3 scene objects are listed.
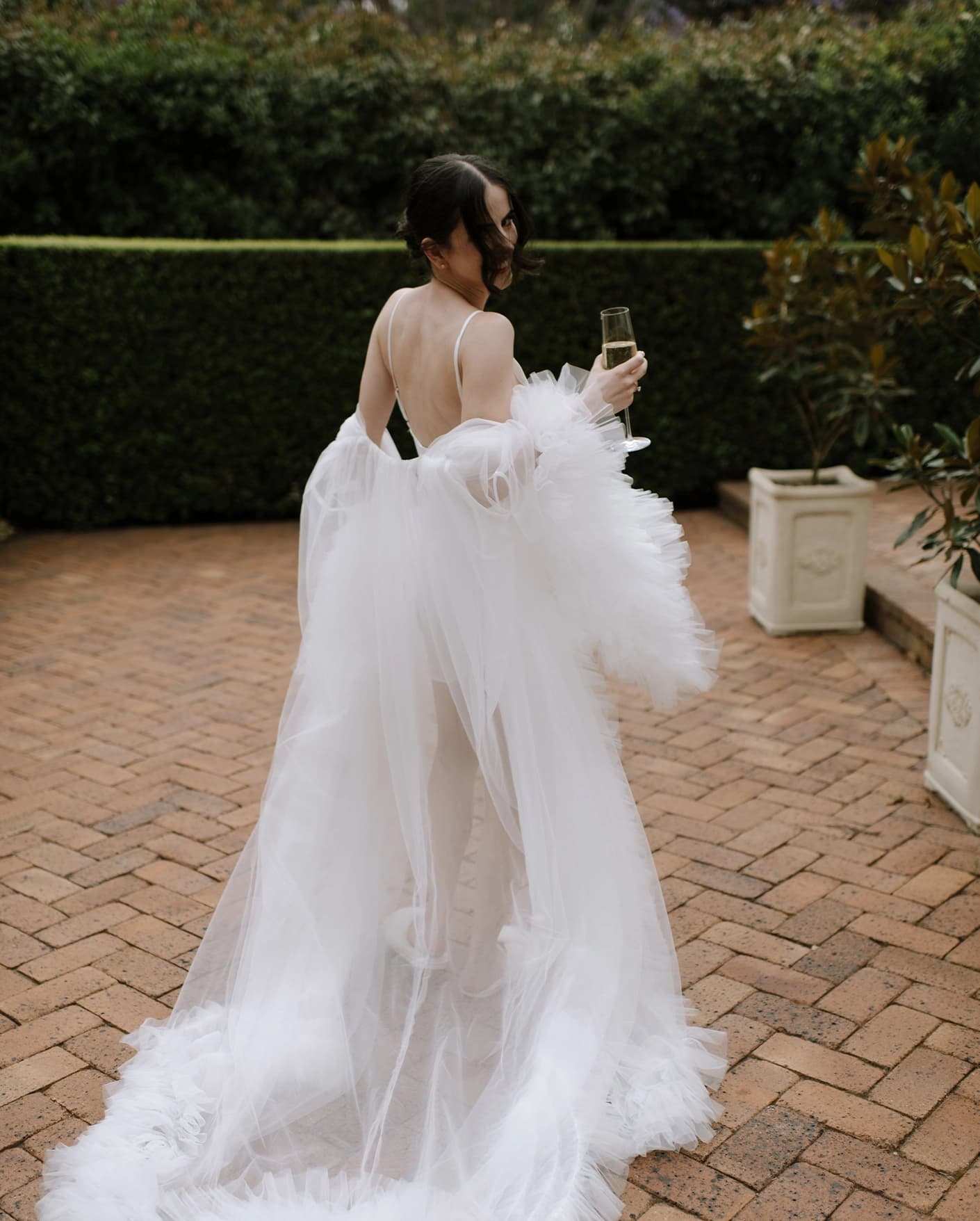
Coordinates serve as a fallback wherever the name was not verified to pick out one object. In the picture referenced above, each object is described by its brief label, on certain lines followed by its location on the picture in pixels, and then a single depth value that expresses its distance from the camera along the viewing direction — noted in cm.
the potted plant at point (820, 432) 530
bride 222
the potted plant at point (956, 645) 348
